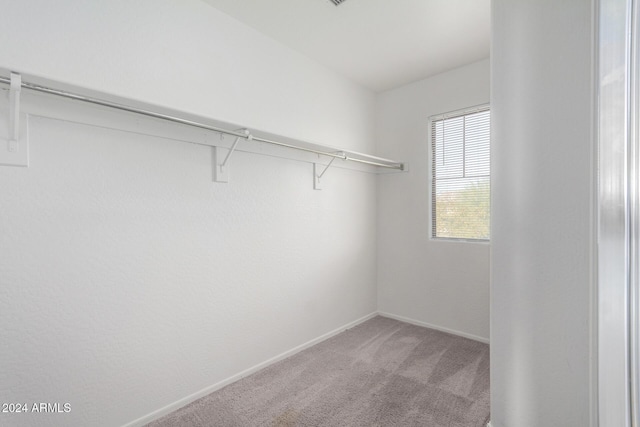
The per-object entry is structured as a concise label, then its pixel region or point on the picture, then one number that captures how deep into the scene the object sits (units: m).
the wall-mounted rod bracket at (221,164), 1.94
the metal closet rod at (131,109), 1.20
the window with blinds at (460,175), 2.72
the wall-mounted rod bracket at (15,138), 1.21
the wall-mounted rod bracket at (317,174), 2.64
